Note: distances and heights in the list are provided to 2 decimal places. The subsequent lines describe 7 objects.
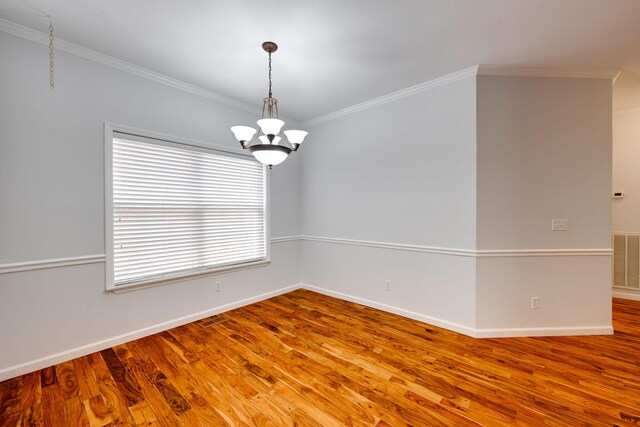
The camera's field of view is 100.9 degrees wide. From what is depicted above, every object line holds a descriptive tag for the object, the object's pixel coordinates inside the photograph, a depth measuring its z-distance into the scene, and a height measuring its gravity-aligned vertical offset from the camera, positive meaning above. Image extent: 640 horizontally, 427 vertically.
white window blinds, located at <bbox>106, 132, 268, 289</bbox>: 2.66 +0.02
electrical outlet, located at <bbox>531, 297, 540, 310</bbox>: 2.79 -0.95
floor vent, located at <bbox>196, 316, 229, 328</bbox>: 3.10 -1.30
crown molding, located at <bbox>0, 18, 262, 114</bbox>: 2.13 +1.47
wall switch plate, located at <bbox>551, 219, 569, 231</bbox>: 2.76 -0.12
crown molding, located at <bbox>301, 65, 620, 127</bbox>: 2.69 +1.45
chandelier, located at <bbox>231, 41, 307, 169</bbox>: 2.07 +0.63
